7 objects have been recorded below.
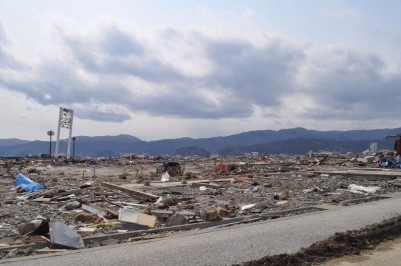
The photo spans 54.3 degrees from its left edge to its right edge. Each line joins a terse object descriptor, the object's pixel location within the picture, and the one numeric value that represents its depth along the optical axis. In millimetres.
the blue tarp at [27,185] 18016
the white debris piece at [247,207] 12658
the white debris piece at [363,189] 16875
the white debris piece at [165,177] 24112
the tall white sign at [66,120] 51781
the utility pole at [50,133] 56000
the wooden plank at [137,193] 15516
